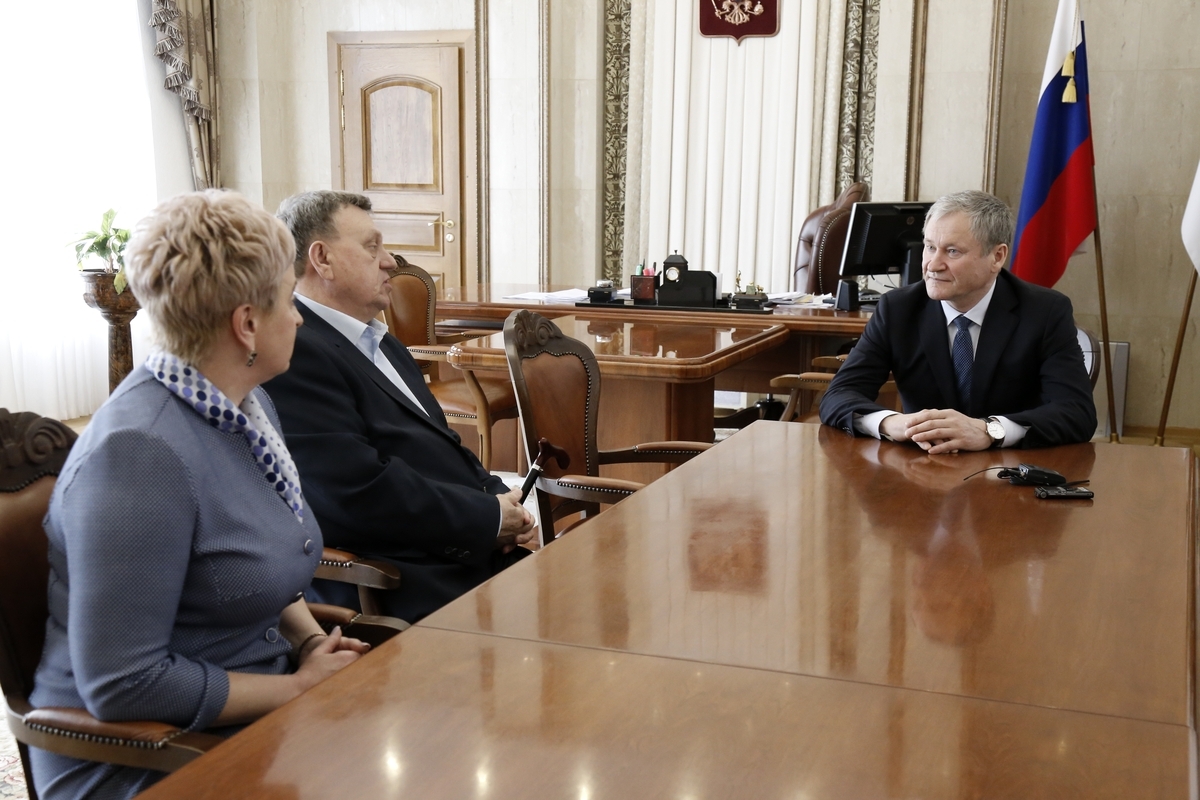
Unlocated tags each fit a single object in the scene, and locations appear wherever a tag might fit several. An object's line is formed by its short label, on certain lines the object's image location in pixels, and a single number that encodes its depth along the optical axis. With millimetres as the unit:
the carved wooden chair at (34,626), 1347
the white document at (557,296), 5188
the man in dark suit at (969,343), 2744
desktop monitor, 5039
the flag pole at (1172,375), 6090
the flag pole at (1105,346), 6141
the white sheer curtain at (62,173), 6223
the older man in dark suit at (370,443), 2133
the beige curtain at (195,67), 7129
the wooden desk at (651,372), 3598
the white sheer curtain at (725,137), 6875
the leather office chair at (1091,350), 3799
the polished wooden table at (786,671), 1062
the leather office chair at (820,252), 6109
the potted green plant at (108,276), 5953
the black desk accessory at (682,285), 4941
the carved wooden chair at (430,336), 4324
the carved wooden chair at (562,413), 2652
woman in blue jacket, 1322
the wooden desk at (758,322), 4582
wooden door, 7586
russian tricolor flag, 5863
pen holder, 4949
